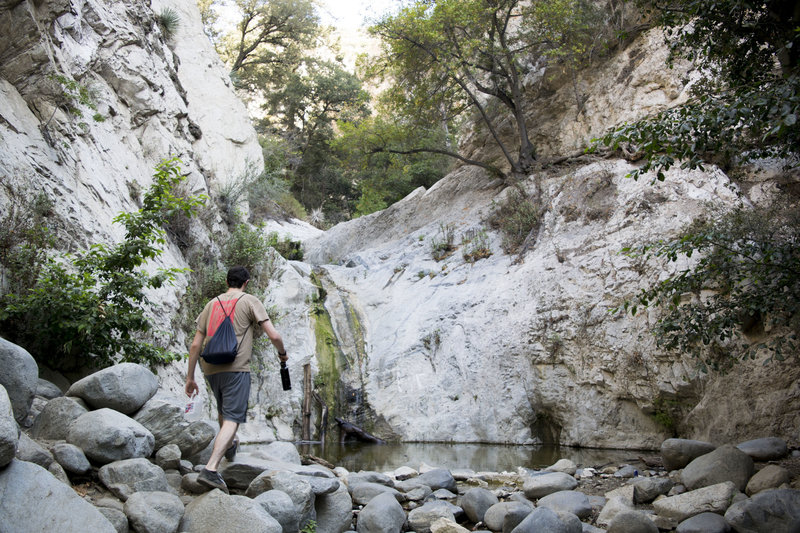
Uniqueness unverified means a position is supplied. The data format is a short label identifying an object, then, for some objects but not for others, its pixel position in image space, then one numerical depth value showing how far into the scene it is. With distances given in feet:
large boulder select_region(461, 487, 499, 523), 16.40
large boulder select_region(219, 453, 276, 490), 13.84
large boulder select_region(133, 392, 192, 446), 14.05
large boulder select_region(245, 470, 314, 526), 12.96
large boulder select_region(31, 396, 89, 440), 12.41
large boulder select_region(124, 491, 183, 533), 10.52
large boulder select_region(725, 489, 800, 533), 12.78
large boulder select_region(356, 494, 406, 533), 14.62
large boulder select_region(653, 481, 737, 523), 14.74
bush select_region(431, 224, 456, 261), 44.76
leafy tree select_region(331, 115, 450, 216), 50.65
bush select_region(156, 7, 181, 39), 50.67
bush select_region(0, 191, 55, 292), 16.19
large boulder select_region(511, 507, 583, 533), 13.73
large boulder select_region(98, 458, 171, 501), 11.50
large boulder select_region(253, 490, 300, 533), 12.07
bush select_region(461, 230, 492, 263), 41.16
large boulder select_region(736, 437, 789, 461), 16.98
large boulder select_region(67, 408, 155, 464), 12.07
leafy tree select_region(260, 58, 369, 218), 84.28
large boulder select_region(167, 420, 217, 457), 14.46
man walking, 13.56
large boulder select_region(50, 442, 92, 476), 11.39
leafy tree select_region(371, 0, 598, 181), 44.65
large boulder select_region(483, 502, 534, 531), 15.05
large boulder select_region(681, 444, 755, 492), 15.95
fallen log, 31.71
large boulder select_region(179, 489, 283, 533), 11.00
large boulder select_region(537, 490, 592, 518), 16.21
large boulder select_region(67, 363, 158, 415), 13.50
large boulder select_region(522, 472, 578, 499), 18.43
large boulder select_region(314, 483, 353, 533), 14.12
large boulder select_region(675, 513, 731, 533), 13.48
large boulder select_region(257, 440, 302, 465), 16.51
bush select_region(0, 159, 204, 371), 15.37
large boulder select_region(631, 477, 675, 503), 16.83
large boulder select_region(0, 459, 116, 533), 8.48
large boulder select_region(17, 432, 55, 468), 10.15
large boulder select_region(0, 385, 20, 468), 8.36
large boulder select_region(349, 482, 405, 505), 16.87
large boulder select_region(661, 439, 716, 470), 19.27
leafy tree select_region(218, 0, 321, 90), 78.48
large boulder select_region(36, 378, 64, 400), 13.94
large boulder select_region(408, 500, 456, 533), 15.60
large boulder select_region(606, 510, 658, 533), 13.87
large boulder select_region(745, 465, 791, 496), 14.85
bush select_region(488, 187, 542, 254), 39.96
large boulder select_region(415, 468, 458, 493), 19.30
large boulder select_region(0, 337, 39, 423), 10.95
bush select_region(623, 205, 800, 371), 14.84
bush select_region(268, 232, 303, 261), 54.19
